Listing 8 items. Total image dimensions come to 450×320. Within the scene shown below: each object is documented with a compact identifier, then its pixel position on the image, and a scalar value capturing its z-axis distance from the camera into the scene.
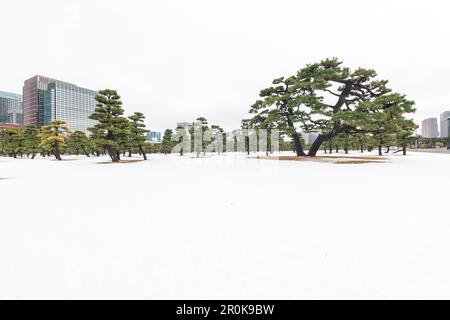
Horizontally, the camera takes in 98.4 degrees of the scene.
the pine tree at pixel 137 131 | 20.57
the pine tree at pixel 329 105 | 13.58
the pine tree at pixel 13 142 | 30.14
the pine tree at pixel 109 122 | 17.52
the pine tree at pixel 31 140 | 28.81
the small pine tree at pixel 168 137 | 36.66
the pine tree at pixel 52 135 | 23.41
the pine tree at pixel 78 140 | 35.53
